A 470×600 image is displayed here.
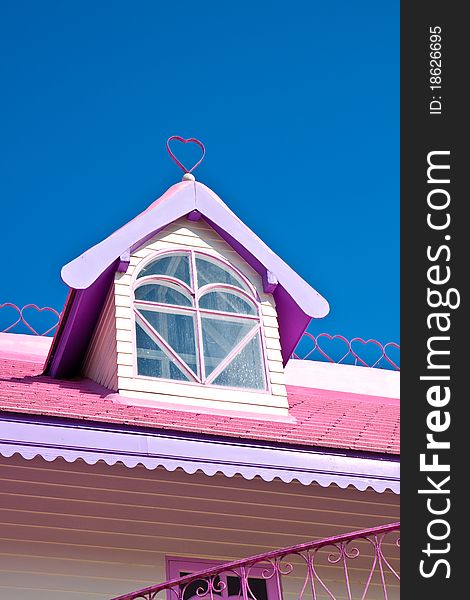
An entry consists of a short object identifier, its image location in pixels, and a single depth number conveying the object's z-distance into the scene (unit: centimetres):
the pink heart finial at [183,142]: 1328
